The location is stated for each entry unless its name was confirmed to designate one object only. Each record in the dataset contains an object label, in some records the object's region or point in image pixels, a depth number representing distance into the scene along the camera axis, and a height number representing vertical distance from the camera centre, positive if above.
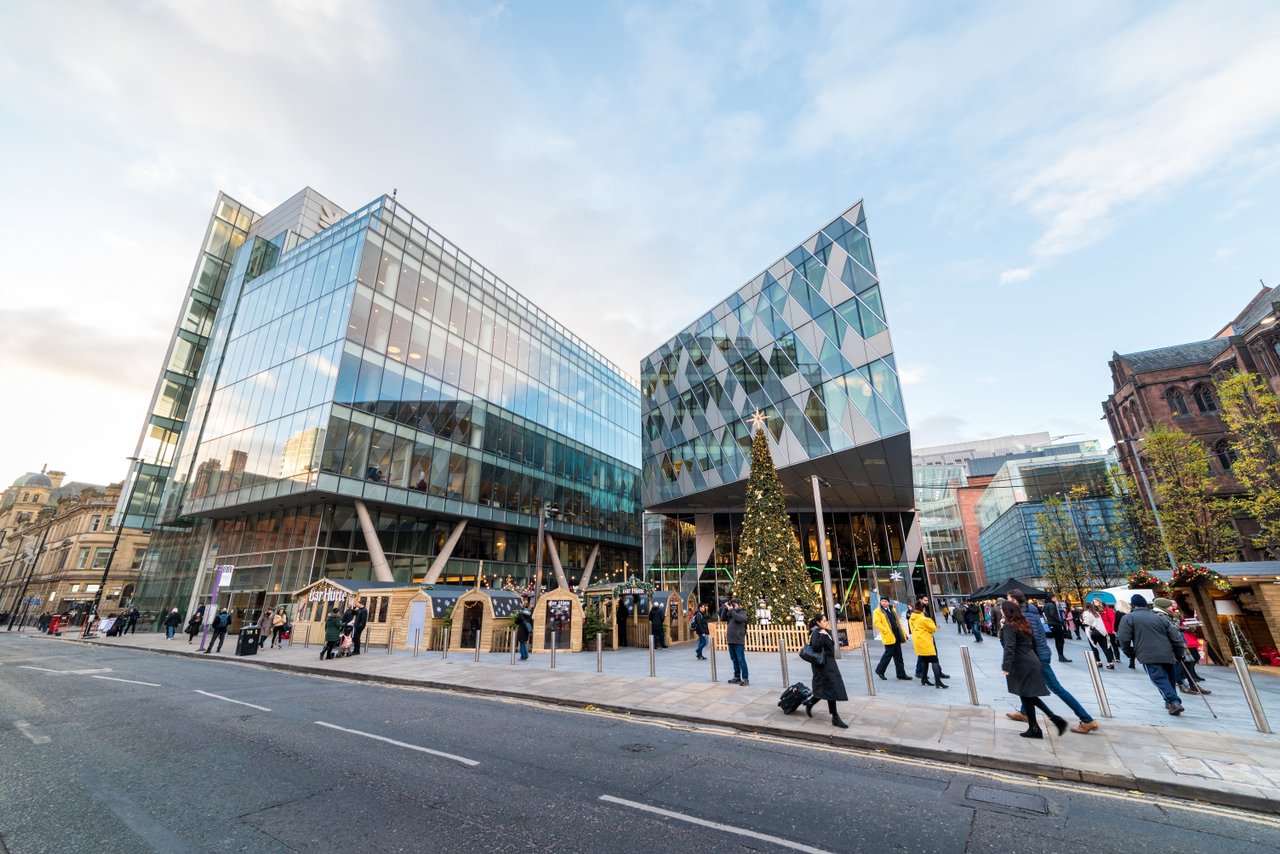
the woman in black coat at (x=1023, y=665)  7.02 -1.09
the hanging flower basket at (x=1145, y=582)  15.66 +0.07
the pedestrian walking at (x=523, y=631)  17.36 -1.23
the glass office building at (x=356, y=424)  29.62 +11.65
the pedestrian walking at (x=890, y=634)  12.11 -1.07
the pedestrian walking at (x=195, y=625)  26.34 -1.28
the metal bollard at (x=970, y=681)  9.12 -1.66
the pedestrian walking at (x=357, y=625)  19.45 -1.03
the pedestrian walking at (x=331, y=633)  18.33 -1.26
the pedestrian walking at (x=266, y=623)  25.25 -1.20
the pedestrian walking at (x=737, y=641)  11.97 -1.16
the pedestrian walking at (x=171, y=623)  28.20 -1.21
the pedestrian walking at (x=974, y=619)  22.55 -1.51
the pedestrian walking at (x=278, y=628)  24.62 -1.38
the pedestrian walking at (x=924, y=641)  10.97 -1.15
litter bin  19.97 -1.67
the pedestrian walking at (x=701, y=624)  18.61 -1.25
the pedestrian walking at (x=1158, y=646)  8.28 -1.01
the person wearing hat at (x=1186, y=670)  9.22 -1.58
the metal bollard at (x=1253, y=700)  7.02 -1.59
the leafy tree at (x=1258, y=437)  21.52 +6.75
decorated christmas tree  20.09 +1.33
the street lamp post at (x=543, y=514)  23.15 +3.82
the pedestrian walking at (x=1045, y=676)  7.22 -1.33
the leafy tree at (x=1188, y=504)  25.58 +4.07
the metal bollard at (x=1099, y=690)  7.72 -1.62
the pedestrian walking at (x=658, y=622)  18.79 -1.12
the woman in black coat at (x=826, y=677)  7.95 -1.37
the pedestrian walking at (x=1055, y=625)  14.20 -1.10
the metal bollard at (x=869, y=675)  10.23 -1.73
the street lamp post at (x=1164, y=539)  22.88 +2.04
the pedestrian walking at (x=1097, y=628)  14.57 -1.25
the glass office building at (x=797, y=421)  24.42 +9.25
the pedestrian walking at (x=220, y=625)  21.84 -1.06
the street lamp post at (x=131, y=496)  40.38 +8.41
